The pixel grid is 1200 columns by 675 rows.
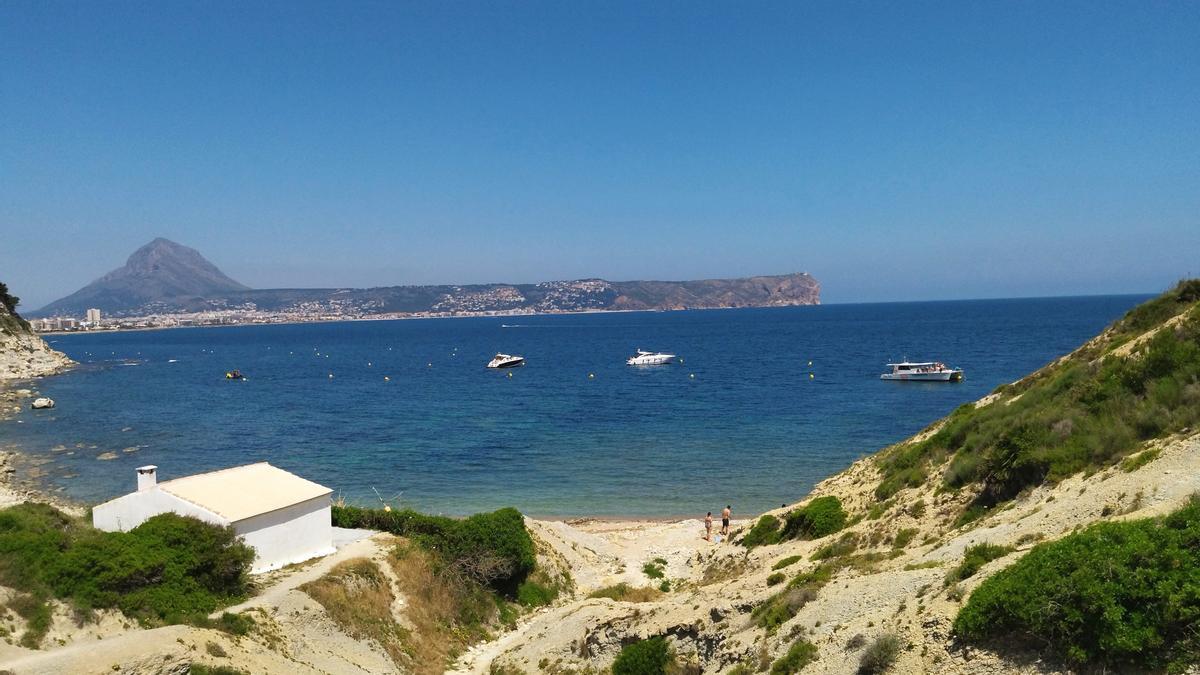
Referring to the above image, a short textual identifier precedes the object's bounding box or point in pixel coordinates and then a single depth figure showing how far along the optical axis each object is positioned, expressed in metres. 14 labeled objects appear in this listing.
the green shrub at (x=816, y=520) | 24.77
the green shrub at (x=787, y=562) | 21.94
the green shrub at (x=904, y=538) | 20.37
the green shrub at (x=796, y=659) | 13.69
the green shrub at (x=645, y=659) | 17.02
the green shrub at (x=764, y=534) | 27.00
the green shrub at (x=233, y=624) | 18.30
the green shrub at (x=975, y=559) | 13.75
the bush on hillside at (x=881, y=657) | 12.34
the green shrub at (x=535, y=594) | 26.70
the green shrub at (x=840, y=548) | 21.48
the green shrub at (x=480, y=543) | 25.84
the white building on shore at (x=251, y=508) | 22.89
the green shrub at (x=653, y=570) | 28.55
